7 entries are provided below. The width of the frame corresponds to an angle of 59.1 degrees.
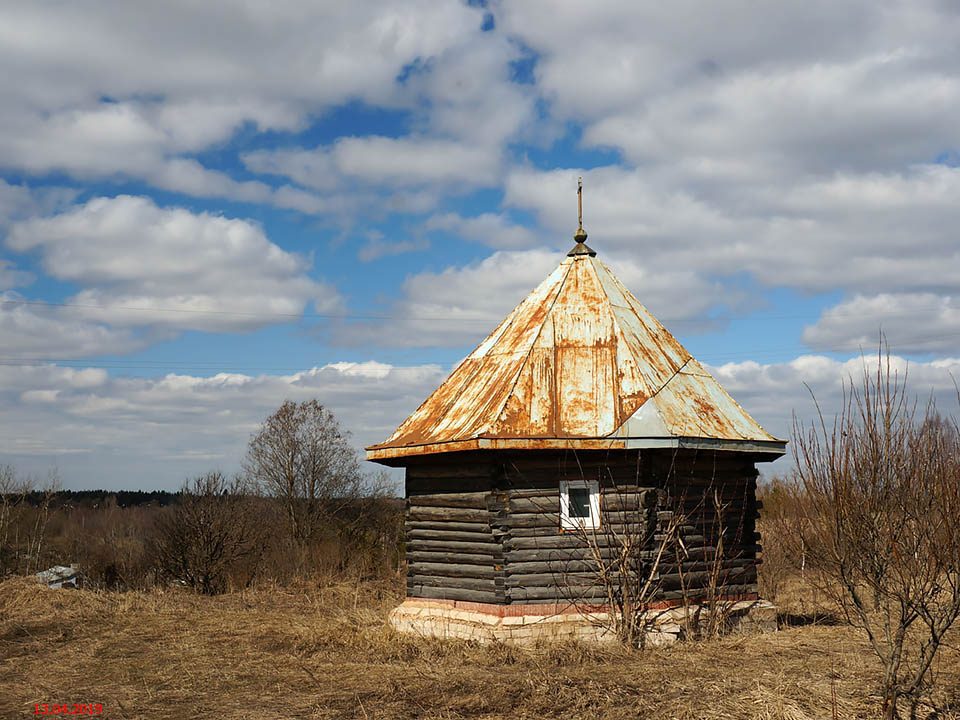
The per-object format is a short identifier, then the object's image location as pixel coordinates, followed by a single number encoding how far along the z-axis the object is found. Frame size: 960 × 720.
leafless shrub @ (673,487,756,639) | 12.47
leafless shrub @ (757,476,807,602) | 19.03
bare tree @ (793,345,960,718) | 7.08
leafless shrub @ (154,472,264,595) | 23.02
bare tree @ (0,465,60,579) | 24.49
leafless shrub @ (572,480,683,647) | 11.88
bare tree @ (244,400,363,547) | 41.59
